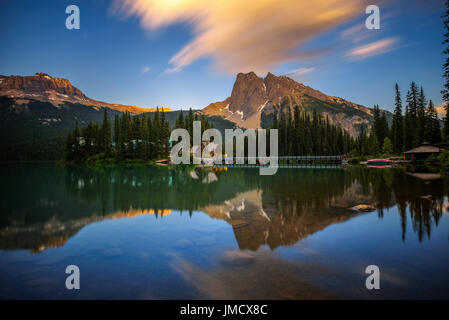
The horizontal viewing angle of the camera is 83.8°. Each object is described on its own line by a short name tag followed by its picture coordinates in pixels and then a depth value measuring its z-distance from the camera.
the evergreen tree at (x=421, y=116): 65.29
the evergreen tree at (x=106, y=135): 101.31
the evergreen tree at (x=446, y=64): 34.39
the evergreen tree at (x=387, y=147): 77.75
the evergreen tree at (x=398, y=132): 79.50
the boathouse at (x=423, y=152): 55.34
